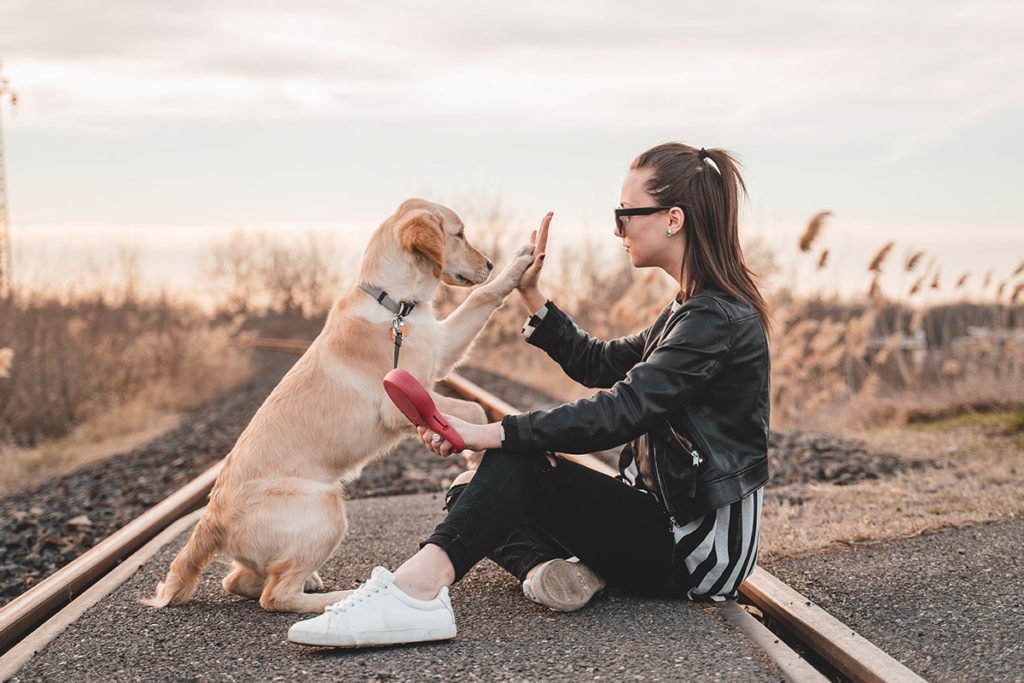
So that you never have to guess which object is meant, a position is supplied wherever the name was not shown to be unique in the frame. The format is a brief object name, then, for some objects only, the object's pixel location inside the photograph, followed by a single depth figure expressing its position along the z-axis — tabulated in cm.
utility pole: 1205
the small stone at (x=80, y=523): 601
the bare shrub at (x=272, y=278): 3809
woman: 302
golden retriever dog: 338
